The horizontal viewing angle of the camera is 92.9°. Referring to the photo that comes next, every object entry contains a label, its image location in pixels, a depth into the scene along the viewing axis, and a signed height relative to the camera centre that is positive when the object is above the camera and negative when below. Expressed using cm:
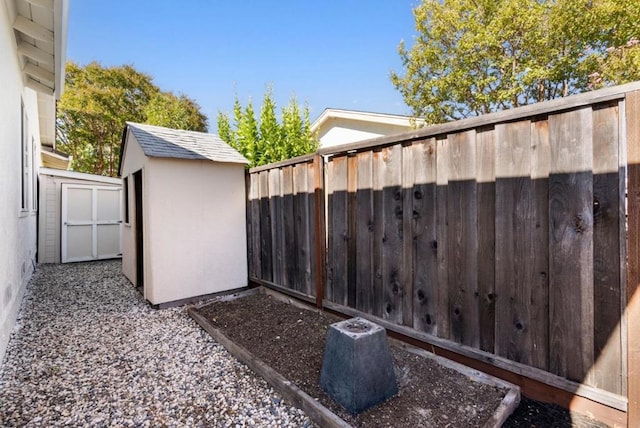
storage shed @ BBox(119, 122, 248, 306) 432 +9
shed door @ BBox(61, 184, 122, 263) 784 -4
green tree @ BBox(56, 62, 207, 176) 1522 +569
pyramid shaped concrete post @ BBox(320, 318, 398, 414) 199 -103
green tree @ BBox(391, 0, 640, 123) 928 +560
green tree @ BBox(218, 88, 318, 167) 741 +208
